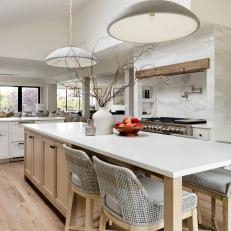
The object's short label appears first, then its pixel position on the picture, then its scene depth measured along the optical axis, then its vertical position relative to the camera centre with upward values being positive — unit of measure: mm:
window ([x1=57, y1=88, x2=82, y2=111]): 13930 +537
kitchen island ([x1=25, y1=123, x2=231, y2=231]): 1252 -277
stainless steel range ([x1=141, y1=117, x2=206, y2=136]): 3756 -218
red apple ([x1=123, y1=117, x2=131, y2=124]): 2529 -84
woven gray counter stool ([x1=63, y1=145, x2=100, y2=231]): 1803 -481
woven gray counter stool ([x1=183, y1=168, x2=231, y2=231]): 1722 -530
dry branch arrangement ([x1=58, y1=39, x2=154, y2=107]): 2602 +1083
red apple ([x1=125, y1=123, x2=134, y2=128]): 2463 -130
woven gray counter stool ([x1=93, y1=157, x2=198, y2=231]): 1350 -508
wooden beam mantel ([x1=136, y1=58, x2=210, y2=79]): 3737 +708
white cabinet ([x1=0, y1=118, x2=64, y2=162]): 4844 -542
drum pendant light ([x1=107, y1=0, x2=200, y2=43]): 1643 +697
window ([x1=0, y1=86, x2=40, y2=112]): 12023 +660
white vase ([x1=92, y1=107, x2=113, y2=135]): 2576 -106
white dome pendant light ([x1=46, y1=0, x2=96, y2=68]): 2883 +659
